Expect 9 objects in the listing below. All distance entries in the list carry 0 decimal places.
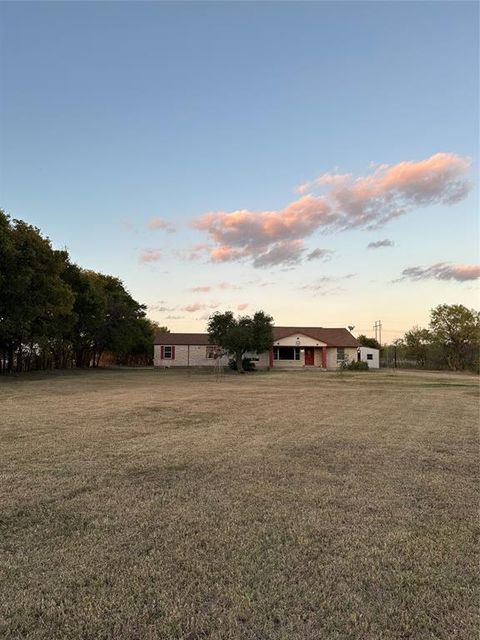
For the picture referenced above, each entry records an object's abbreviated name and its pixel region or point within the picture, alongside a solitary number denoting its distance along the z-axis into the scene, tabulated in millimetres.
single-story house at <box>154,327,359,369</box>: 40438
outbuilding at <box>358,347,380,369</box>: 42312
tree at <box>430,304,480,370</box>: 41375
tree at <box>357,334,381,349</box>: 53547
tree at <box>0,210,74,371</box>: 22047
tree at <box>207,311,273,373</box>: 33469
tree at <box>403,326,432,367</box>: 44684
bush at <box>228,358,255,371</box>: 37156
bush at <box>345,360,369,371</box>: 37875
